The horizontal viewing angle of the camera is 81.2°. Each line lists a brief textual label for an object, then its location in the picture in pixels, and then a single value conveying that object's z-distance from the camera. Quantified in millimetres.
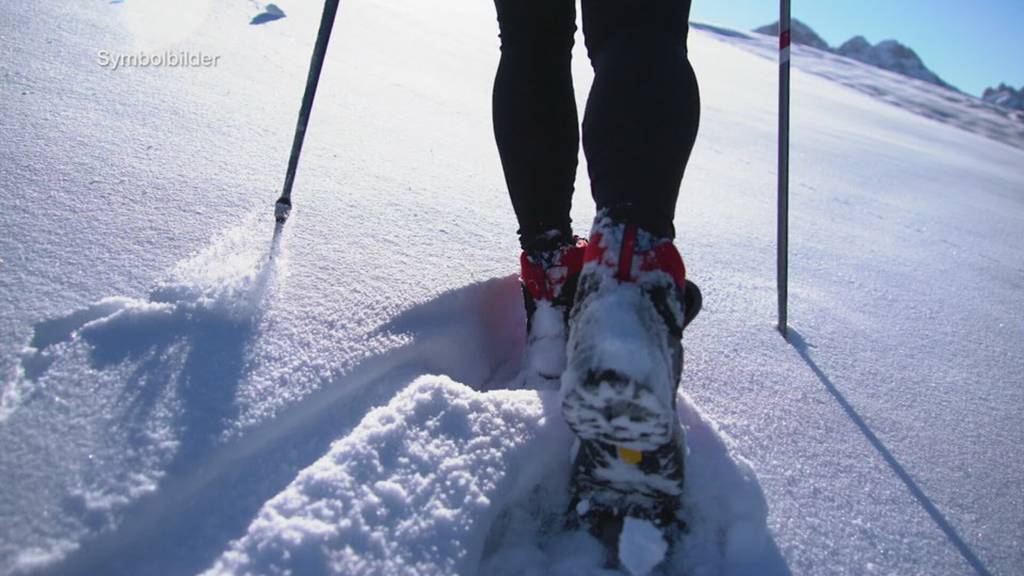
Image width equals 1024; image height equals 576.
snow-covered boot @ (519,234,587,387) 798
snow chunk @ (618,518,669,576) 558
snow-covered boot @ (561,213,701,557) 496
